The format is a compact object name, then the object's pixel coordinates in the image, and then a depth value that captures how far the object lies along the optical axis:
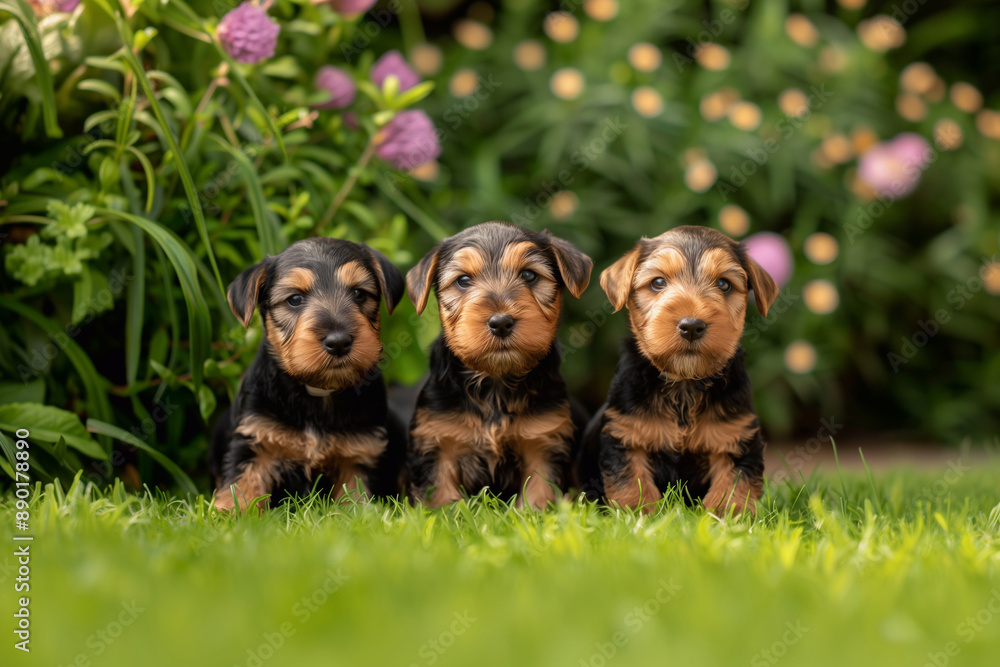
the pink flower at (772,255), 5.24
